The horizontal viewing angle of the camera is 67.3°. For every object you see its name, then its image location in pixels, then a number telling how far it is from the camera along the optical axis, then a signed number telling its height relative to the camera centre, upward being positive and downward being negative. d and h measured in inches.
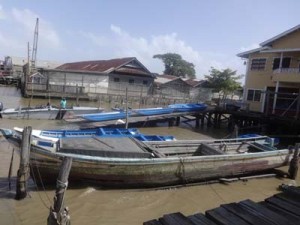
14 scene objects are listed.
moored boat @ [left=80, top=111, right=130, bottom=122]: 589.4 -75.1
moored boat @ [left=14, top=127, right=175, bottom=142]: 357.5 -79.6
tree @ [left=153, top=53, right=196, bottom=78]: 2116.8 +277.1
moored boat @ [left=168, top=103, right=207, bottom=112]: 702.4 -37.2
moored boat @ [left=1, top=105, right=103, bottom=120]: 604.9 -83.1
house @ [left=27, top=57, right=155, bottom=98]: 1030.0 +37.7
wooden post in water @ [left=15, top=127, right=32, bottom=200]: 238.4 -90.3
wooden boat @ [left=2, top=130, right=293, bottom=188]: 263.3 -90.0
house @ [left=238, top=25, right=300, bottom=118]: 653.0 +97.4
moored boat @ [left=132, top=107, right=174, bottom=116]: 648.7 -56.3
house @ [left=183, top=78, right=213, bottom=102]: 1370.5 +37.5
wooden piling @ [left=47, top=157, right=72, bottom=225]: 170.3 -91.4
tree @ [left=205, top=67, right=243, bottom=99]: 1209.7 +96.3
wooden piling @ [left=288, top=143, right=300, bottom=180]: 359.4 -95.3
